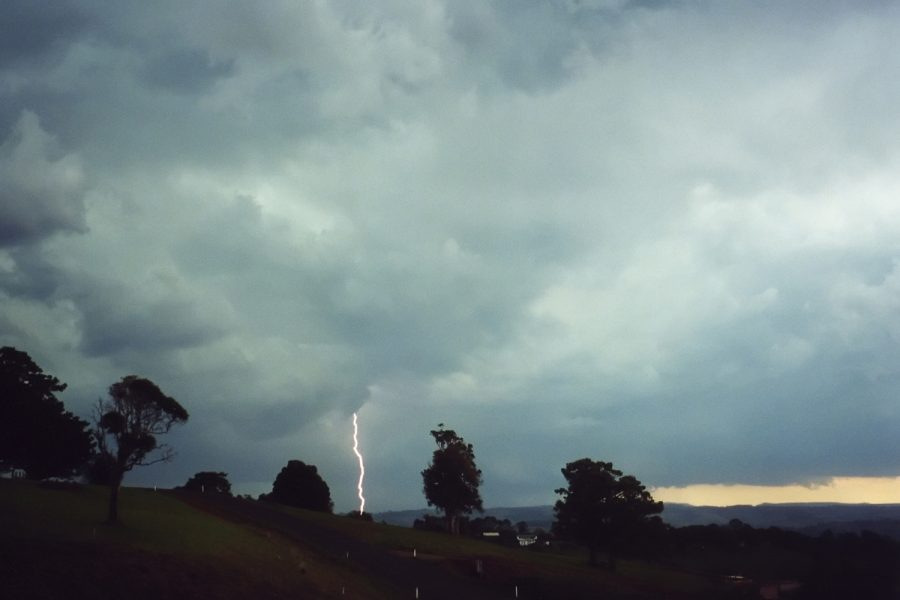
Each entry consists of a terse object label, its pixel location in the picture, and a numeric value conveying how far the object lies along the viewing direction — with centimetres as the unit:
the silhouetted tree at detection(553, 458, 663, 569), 8919
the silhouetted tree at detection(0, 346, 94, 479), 7369
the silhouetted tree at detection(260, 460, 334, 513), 12038
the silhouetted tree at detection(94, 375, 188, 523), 5606
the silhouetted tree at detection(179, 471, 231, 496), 13950
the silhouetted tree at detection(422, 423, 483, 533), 11581
